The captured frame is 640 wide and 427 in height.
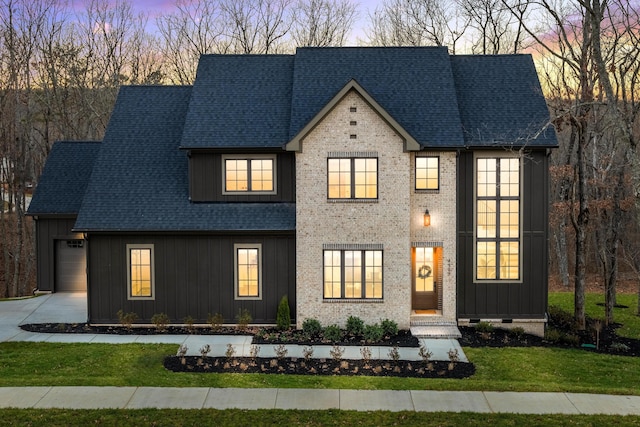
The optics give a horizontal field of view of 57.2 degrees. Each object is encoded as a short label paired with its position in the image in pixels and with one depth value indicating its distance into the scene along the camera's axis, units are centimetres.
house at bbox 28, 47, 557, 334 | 1834
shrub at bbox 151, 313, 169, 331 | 1839
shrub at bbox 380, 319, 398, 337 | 1783
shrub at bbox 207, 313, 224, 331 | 1819
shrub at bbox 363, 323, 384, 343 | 1727
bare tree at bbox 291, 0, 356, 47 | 3956
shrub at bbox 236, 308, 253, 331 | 1828
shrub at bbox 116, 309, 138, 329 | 1853
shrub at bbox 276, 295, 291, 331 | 1831
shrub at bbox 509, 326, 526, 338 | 1829
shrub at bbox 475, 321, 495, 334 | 1848
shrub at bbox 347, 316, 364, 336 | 1795
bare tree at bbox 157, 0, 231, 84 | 3956
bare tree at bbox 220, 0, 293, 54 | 3900
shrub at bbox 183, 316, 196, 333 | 1853
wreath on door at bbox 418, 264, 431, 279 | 1945
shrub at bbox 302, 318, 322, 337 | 1802
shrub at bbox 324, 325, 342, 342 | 1741
